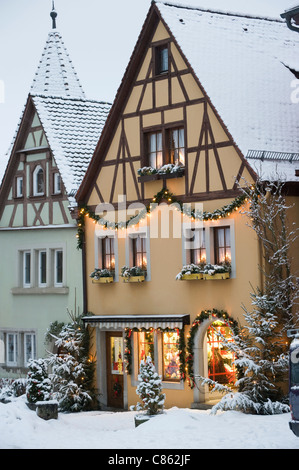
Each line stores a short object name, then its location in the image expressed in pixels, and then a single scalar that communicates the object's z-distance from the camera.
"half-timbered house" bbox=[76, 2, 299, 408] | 26.17
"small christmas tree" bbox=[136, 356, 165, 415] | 23.39
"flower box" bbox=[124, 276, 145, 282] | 28.11
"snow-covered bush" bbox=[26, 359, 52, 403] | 25.55
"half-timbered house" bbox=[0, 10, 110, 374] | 30.97
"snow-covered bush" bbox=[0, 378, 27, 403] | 29.12
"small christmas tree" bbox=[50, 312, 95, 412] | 28.53
